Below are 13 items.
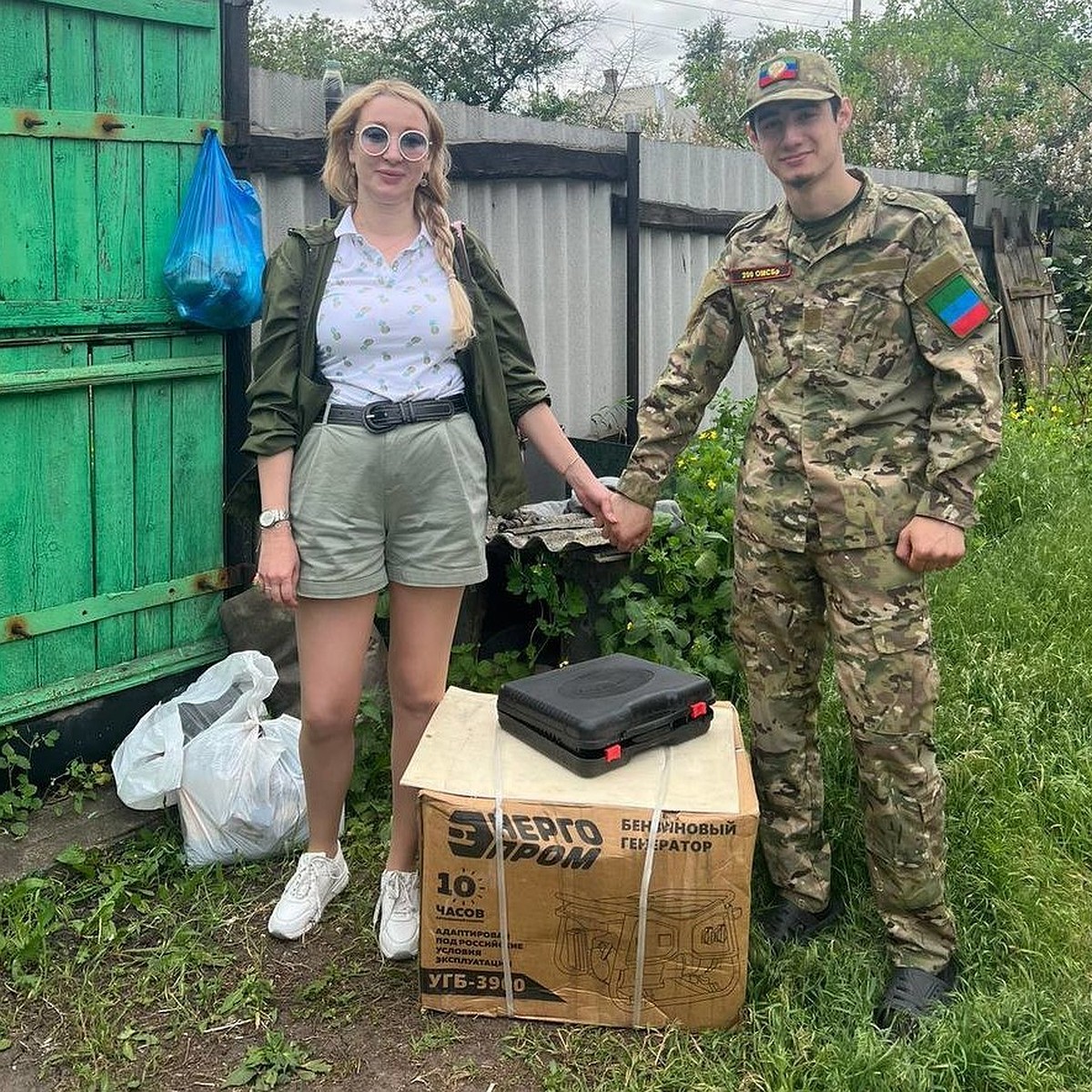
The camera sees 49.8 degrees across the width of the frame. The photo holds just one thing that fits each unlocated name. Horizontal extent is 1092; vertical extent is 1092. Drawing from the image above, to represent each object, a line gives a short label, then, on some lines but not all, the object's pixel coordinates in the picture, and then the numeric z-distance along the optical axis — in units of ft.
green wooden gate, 11.03
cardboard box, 8.19
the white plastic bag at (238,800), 11.01
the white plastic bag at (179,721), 11.44
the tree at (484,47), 69.92
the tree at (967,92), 32.71
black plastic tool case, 8.63
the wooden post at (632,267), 19.26
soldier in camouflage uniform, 8.20
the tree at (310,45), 75.36
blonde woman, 8.98
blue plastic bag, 11.81
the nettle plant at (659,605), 13.44
